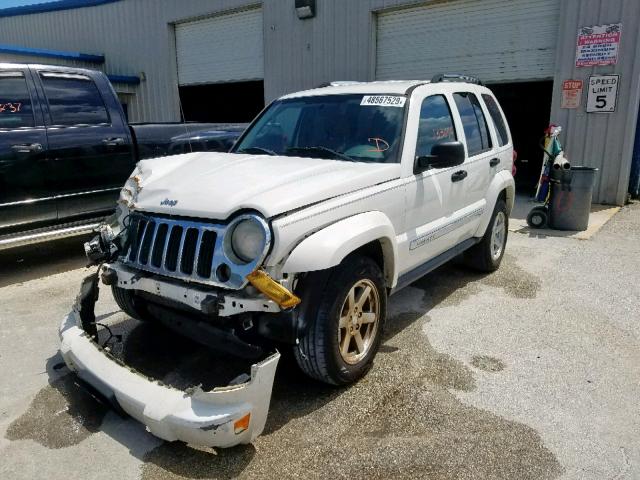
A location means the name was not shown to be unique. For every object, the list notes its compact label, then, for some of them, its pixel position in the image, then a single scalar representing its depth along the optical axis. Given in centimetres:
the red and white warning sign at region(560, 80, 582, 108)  939
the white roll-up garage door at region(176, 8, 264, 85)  1394
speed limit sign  904
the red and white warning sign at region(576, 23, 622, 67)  892
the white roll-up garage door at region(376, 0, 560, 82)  973
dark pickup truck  508
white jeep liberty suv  256
